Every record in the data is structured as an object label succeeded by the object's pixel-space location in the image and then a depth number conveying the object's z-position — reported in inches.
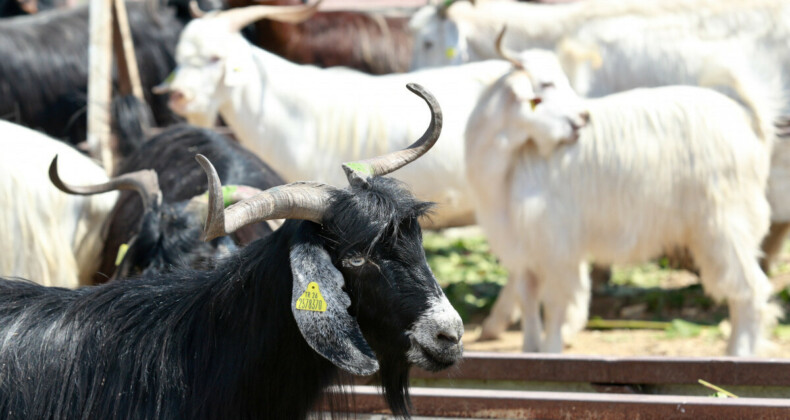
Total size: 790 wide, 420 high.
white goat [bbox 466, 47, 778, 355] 455.2
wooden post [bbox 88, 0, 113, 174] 574.0
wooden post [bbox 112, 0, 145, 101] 609.0
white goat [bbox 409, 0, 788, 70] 602.2
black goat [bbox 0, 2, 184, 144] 647.1
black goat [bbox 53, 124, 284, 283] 330.0
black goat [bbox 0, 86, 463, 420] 211.2
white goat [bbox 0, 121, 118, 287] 378.9
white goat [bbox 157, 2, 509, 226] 528.7
